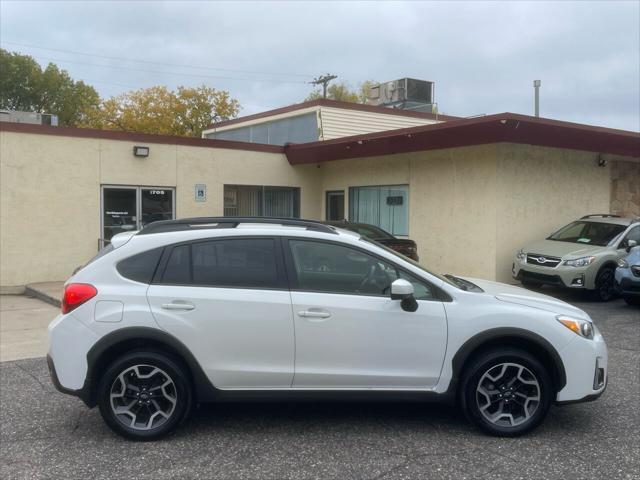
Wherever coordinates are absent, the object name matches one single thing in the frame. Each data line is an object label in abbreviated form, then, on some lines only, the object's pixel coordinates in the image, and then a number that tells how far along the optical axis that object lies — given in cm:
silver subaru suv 1116
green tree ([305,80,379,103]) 5094
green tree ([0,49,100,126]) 4819
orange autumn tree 4272
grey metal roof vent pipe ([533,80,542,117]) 2989
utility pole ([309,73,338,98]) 3828
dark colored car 1234
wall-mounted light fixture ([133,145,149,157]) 1477
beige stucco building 1321
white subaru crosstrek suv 454
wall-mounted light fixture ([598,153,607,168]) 1495
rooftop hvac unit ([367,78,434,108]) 2402
